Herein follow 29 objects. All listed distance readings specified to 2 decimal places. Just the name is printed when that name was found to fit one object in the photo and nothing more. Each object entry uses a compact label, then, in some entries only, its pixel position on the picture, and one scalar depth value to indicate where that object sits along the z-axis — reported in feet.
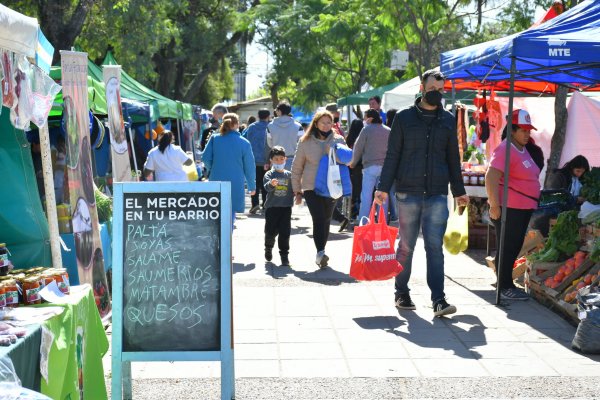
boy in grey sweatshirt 32.94
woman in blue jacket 34.86
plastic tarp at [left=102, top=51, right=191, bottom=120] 54.54
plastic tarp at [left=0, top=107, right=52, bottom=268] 20.29
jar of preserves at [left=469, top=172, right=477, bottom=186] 37.32
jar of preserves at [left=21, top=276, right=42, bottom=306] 15.15
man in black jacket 24.68
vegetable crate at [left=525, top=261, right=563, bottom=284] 27.55
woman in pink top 26.89
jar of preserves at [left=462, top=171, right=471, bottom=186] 37.50
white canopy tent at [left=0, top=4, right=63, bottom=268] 15.72
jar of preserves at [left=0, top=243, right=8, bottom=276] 15.58
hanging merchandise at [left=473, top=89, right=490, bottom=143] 40.19
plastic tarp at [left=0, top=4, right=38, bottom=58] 15.57
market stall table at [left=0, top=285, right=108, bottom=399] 13.16
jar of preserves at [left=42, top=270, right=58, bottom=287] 15.62
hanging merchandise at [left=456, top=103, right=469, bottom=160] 48.06
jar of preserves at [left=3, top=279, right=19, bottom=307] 14.69
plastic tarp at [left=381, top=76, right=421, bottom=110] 57.41
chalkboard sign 16.31
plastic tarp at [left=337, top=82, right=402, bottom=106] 76.48
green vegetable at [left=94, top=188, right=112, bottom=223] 27.53
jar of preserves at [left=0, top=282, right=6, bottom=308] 14.52
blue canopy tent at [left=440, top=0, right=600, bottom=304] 23.16
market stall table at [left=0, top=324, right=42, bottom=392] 12.45
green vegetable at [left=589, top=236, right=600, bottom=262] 24.54
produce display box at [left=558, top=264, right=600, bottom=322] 23.75
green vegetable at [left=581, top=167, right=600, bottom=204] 27.35
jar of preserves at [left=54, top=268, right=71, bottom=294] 15.99
